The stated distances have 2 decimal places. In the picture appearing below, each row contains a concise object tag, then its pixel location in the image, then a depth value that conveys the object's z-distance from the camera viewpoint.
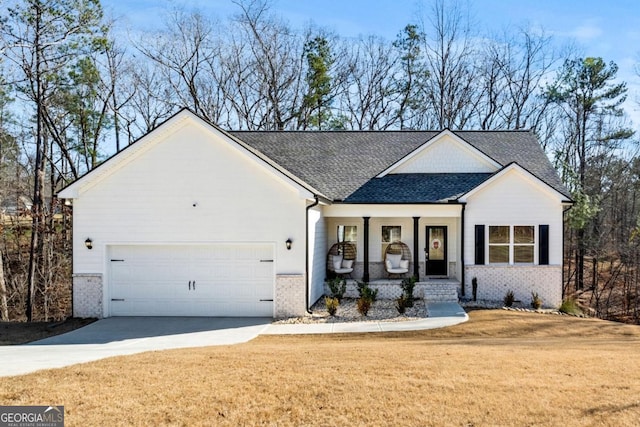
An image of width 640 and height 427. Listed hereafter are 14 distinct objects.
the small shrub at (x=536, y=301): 16.52
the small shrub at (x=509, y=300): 16.50
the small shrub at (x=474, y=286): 17.08
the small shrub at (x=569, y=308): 16.17
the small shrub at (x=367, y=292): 15.84
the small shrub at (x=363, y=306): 14.87
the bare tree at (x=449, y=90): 36.06
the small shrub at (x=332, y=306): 14.95
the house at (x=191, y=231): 14.90
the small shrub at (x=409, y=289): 15.66
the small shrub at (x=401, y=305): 15.17
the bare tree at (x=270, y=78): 35.44
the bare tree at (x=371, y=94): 37.00
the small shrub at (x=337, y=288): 16.50
